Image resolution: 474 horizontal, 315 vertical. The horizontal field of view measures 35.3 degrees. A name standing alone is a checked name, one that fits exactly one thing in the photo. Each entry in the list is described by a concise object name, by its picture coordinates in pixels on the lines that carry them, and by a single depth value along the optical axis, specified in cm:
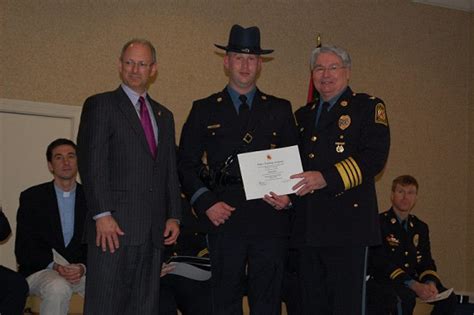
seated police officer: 575
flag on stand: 617
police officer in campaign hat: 358
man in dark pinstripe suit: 341
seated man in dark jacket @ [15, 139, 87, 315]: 452
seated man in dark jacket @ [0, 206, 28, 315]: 435
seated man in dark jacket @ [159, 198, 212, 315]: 469
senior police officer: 354
